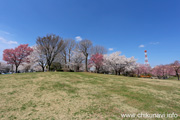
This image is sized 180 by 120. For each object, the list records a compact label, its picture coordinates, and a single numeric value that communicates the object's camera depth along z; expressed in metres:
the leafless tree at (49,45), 20.50
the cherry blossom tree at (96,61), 30.01
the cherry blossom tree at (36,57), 26.06
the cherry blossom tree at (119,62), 27.53
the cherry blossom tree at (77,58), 30.19
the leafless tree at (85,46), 29.82
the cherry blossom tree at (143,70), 39.31
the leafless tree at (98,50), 34.31
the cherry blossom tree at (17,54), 22.19
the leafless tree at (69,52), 30.22
